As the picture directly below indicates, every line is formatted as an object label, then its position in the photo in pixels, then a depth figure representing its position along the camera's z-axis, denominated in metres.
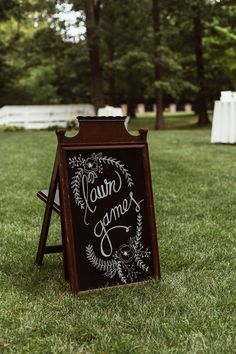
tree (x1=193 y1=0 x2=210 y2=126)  28.39
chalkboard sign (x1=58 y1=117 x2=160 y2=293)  3.49
